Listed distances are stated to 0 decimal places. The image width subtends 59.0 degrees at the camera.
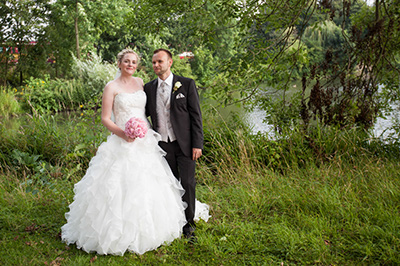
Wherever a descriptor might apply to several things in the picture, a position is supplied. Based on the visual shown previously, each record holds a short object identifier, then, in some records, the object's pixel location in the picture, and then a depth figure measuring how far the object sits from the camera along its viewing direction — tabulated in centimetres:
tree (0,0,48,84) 1538
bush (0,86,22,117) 1156
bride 320
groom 339
